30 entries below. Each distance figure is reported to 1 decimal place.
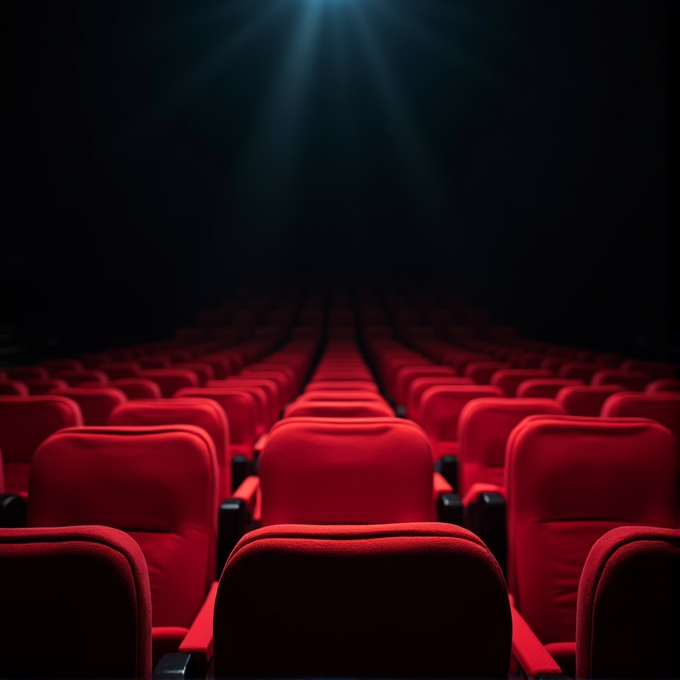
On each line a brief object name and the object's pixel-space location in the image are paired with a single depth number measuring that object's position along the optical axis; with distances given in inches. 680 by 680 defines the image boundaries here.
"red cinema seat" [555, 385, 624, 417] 93.2
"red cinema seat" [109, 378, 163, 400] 111.6
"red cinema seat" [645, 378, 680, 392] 104.3
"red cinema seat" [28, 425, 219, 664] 50.3
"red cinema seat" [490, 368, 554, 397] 120.5
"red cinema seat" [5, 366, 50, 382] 145.3
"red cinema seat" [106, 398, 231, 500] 72.4
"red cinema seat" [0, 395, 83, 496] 78.0
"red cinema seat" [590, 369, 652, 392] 117.9
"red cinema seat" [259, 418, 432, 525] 52.3
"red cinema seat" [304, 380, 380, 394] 119.9
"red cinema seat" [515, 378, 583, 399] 102.6
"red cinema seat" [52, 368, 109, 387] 129.2
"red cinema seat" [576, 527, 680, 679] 26.6
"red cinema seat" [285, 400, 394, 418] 75.9
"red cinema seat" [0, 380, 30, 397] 106.3
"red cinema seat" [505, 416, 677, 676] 50.9
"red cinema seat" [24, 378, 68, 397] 114.7
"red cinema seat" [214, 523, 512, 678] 26.0
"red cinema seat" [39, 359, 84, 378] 174.0
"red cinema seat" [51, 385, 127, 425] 95.0
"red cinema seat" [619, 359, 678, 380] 134.2
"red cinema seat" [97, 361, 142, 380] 151.2
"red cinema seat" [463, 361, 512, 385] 139.8
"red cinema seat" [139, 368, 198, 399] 126.4
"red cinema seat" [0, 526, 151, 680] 26.6
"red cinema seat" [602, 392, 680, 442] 79.6
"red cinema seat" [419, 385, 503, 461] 94.9
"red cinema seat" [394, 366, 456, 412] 138.8
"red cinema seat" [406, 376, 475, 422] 112.9
